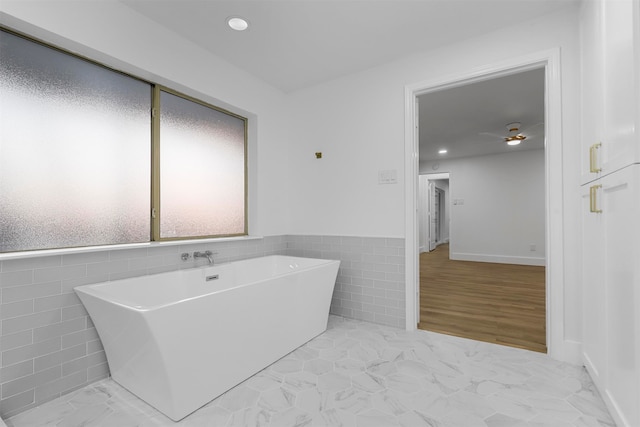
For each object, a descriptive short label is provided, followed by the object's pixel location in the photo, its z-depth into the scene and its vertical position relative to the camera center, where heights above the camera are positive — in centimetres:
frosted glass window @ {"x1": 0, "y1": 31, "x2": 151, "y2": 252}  171 +44
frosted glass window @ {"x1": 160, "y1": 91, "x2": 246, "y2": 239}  254 +45
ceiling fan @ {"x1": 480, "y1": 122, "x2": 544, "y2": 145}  465 +139
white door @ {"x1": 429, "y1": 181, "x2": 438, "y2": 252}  884 -1
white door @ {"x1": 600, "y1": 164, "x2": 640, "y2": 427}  119 -34
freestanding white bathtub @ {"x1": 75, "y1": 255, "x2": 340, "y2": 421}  147 -66
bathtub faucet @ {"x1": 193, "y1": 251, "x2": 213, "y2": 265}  252 -33
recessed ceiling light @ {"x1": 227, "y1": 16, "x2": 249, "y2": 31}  225 +151
